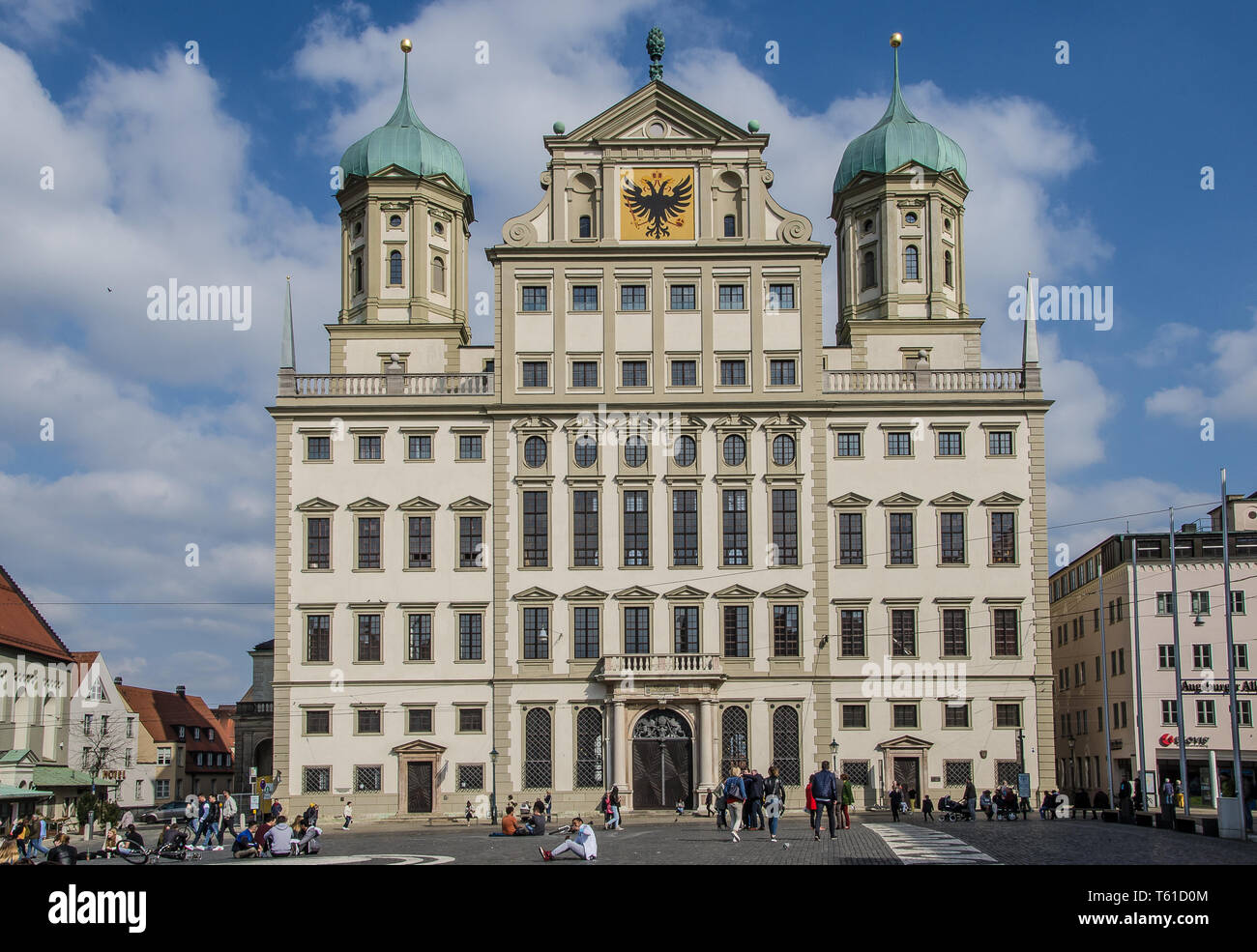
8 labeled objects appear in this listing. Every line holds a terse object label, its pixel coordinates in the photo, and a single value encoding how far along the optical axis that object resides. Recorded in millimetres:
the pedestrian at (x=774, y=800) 36031
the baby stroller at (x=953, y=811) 54156
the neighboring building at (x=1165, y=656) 77875
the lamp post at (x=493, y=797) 58375
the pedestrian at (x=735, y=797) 36312
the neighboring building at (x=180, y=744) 105562
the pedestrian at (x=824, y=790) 36156
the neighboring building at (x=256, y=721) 76812
